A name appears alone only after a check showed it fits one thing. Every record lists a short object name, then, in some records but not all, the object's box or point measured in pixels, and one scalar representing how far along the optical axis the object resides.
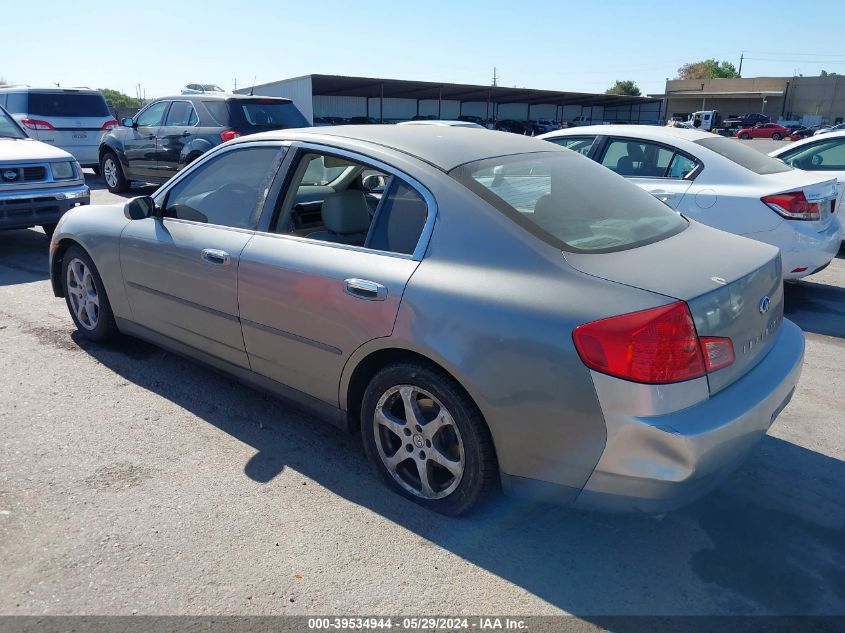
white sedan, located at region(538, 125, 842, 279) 5.75
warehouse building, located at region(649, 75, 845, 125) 69.62
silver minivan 12.94
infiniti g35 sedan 2.35
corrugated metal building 33.06
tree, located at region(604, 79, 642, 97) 104.00
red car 52.12
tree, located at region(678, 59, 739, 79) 106.69
